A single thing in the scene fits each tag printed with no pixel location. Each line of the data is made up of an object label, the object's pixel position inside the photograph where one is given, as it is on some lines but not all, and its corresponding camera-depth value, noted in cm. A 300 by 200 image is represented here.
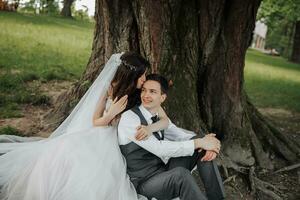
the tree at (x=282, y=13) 2338
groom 379
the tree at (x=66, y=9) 3006
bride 382
